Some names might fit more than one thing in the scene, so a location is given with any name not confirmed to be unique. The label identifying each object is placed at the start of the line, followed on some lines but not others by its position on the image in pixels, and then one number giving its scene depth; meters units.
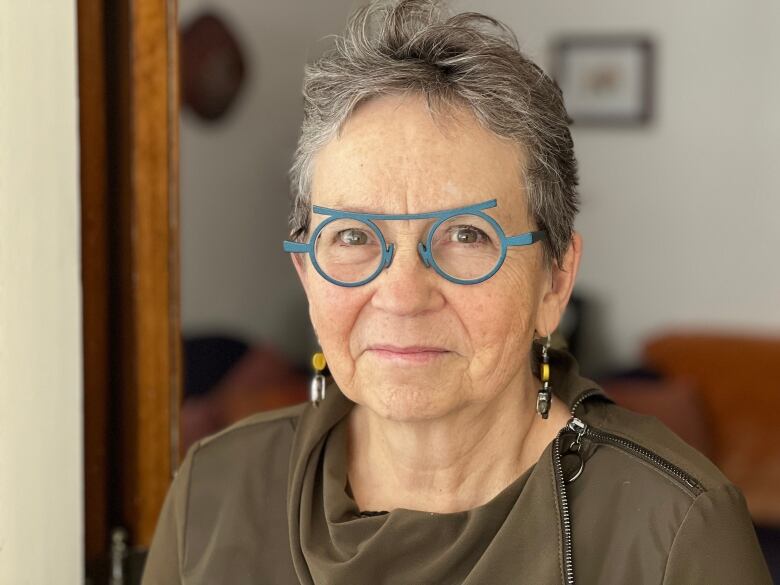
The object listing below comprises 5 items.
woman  0.98
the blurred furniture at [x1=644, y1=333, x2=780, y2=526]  1.72
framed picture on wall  1.89
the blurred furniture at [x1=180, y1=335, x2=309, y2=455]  1.23
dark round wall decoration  1.22
